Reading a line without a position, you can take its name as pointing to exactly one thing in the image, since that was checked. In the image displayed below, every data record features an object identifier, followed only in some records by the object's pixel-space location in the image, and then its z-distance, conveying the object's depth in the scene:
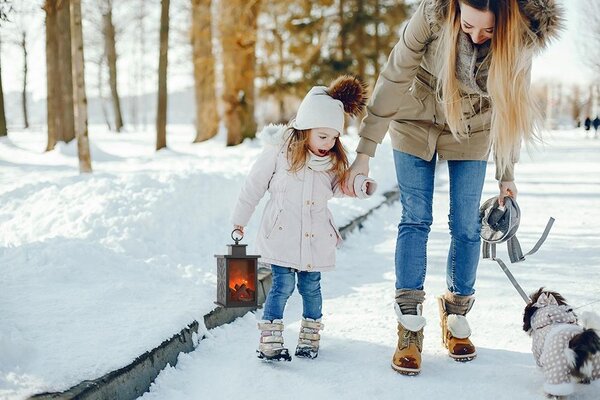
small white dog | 2.61
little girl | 3.33
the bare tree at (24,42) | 31.71
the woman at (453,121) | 2.84
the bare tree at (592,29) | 32.19
